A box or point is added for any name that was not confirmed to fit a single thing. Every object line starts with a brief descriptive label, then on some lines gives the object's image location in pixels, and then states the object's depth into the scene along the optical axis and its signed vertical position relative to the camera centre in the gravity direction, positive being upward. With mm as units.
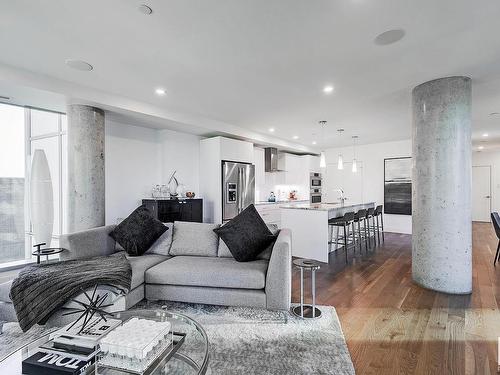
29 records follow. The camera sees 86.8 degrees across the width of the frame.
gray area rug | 1810 -1218
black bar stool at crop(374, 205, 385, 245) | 5773 -503
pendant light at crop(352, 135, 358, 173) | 5995 +1328
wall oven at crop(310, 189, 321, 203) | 8438 -237
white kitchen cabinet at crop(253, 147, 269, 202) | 7262 +425
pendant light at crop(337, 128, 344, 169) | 5520 +1337
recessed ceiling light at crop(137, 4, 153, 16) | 1974 +1372
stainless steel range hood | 7381 +847
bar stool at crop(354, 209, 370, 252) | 5051 -547
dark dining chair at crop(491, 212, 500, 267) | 4211 -564
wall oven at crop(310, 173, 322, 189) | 8438 +273
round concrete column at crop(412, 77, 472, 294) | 3111 +16
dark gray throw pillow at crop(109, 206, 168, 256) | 3105 -512
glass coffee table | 1281 -881
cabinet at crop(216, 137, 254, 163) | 5617 +879
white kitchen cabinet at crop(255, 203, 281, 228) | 6637 -608
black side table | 2629 -618
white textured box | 1262 -745
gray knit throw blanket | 2010 -768
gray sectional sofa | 2490 -854
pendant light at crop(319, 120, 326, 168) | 5148 +1346
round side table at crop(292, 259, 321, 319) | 2519 -1190
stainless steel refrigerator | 5625 +47
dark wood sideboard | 4809 -371
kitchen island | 4487 -693
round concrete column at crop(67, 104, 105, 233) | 3760 +318
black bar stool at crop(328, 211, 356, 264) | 4609 -585
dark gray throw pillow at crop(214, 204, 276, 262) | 2879 -523
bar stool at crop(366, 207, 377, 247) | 5444 -552
